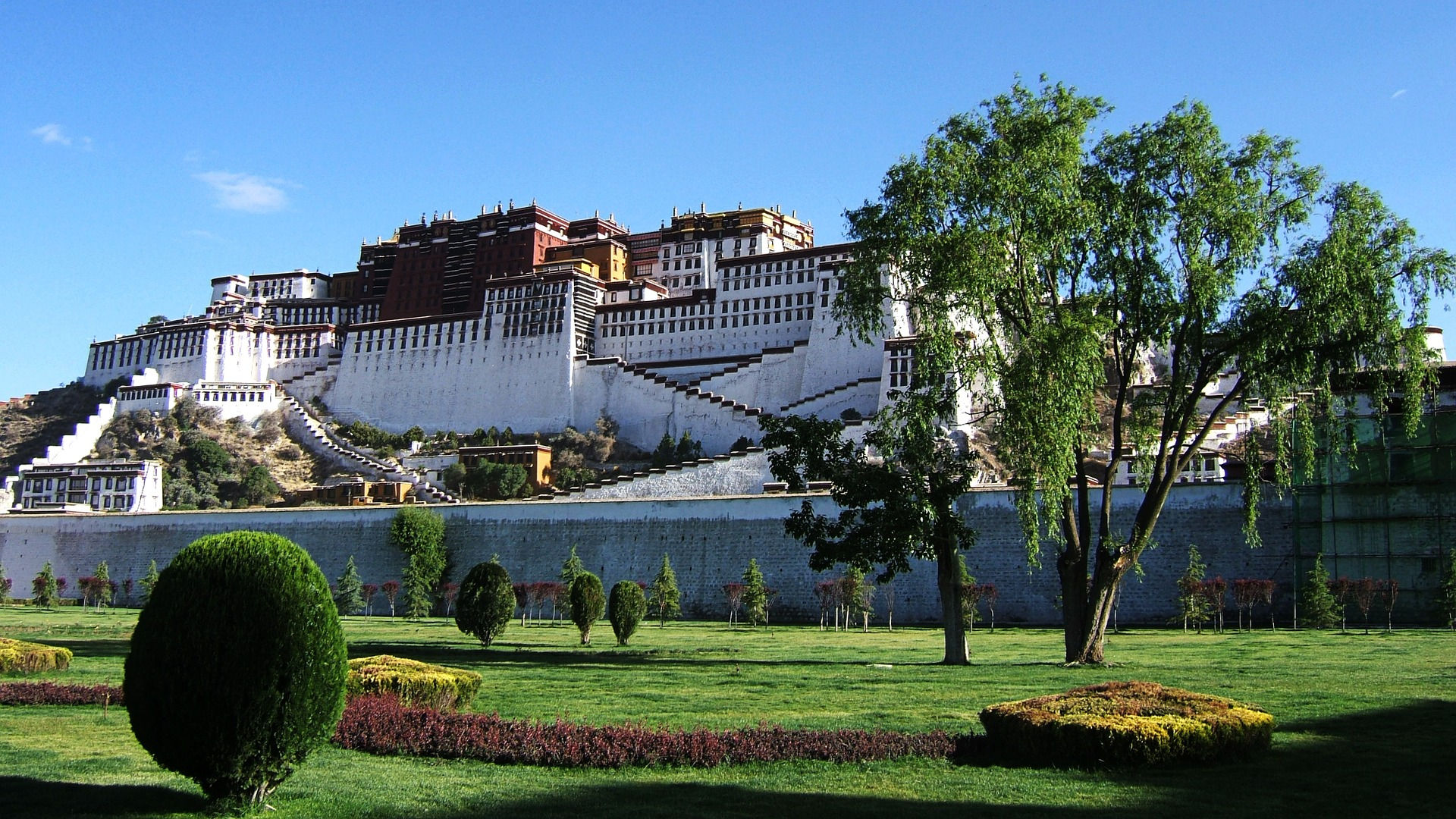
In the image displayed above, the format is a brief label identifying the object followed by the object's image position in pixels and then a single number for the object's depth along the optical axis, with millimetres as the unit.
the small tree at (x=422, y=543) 47531
